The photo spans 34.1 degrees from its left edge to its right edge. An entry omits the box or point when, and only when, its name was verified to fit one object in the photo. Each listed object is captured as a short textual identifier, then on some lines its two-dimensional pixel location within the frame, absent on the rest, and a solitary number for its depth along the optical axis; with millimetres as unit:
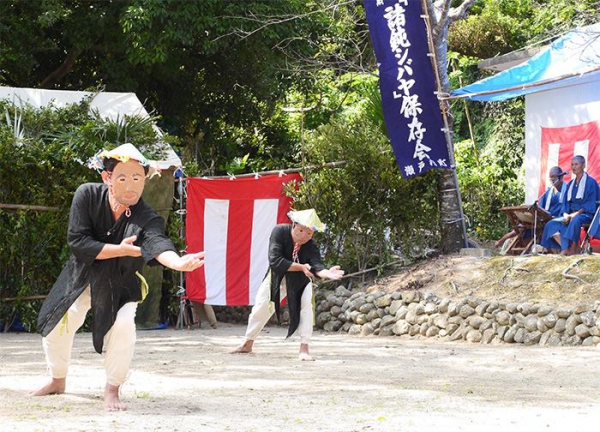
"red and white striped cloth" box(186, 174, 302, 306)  13117
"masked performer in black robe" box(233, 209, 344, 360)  9297
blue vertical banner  12906
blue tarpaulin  13477
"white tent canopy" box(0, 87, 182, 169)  13969
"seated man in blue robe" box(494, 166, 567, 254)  13039
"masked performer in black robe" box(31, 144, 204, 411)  5949
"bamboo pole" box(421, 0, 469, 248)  12969
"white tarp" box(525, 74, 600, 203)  14156
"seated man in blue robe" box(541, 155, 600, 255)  12672
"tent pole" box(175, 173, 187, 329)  13172
